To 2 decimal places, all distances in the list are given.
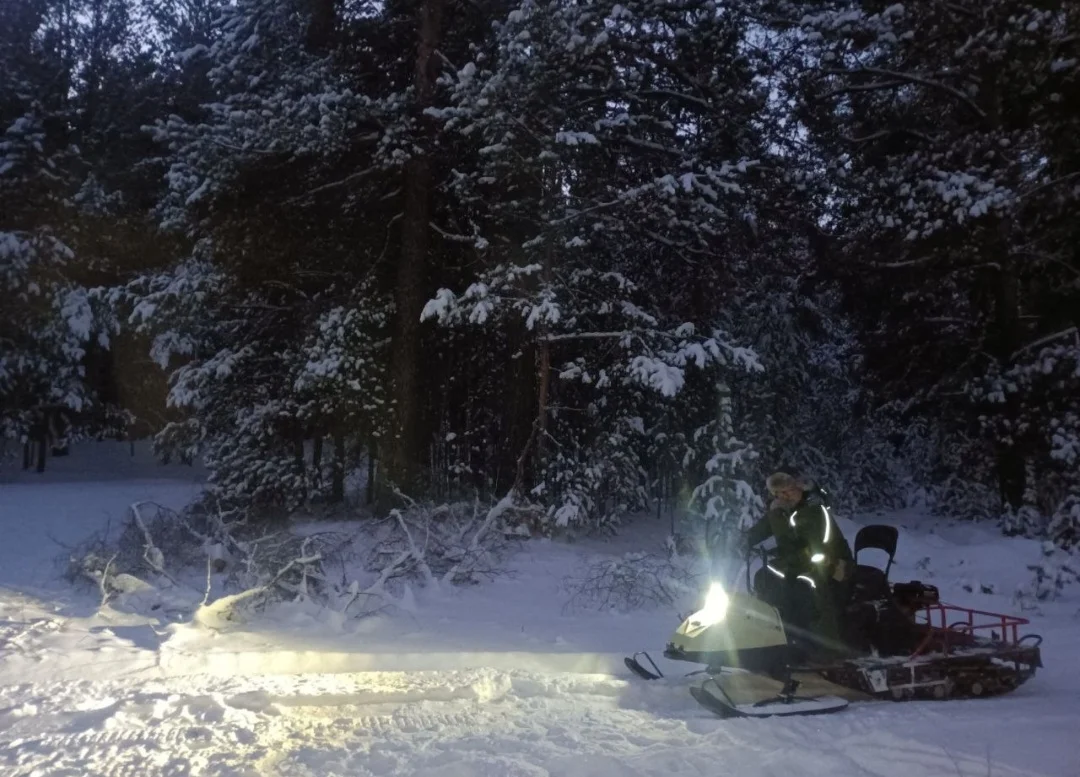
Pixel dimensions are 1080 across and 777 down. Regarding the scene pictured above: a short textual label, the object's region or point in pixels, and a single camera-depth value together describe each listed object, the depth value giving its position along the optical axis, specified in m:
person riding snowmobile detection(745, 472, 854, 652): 6.97
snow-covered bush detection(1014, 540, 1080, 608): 11.13
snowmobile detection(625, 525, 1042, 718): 6.59
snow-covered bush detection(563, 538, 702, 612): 10.54
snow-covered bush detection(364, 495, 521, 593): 10.98
